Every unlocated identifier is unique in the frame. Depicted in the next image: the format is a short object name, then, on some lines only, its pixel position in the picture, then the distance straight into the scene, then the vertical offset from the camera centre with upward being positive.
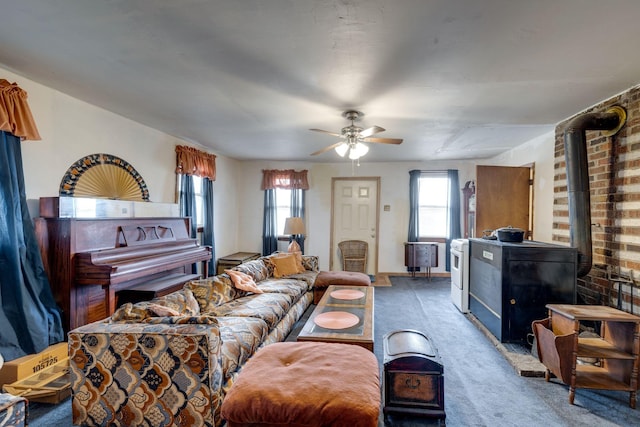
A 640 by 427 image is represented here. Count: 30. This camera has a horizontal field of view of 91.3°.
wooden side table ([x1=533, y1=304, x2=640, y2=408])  2.14 -0.97
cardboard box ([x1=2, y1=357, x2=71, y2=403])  2.07 -1.20
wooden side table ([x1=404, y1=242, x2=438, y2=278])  5.81 -0.77
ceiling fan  3.14 +0.76
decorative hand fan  2.94 +0.31
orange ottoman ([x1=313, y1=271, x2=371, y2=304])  3.93 -0.88
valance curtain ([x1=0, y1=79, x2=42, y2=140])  2.21 +0.71
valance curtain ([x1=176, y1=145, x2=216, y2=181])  4.43 +0.73
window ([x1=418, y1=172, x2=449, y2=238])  6.14 +0.17
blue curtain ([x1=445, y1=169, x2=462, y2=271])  5.97 +0.13
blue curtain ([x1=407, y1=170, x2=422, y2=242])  6.05 +0.10
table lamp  5.44 -0.26
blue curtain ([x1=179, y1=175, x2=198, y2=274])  4.45 +0.15
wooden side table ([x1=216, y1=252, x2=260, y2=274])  5.41 -0.88
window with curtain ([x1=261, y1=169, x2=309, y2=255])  6.27 +0.25
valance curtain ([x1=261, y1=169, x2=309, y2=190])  6.27 +0.65
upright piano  2.55 -0.44
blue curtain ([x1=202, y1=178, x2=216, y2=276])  5.07 -0.15
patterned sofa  1.71 -0.90
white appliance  3.97 -0.80
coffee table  2.14 -0.85
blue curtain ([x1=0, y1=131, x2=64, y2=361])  2.23 -0.47
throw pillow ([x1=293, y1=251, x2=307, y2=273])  4.50 -0.75
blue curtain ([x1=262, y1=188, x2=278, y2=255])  6.32 -0.28
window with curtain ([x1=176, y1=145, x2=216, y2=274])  4.46 +0.33
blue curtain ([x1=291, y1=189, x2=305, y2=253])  6.27 +0.15
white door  6.28 -0.04
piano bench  2.99 -0.79
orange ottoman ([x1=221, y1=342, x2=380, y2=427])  1.35 -0.83
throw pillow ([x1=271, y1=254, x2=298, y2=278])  4.27 -0.75
